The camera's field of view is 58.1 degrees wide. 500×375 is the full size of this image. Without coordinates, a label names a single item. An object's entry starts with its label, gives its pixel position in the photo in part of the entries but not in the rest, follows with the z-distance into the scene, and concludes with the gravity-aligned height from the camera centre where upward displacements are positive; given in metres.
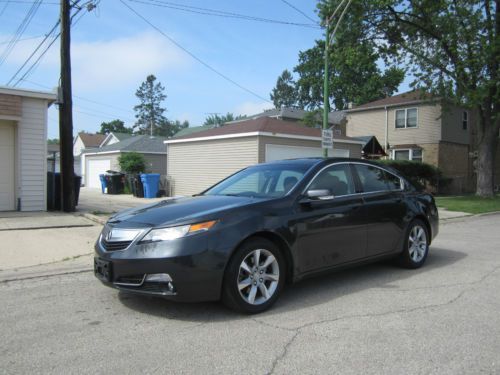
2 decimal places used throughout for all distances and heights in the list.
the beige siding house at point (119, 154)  29.81 +1.31
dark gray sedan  4.12 -0.59
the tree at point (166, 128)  96.38 +10.41
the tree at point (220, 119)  85.97 +11.43
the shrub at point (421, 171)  23.83 +0.48
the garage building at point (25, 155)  12.03 +0.49
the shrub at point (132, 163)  25.10 +0.69
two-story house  28.58 +3.14
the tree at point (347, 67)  21.98 +9.82
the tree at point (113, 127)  98.40 +10.49
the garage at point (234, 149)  18.12 +1.25
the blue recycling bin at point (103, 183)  24.51 -0.46
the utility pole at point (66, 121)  11.99 +1.43
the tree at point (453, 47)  20.42 +6.49
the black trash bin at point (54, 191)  12.70 -0.49
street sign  13.55 +1.21
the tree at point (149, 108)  94.88 +14.17
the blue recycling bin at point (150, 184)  20.81 -0.40
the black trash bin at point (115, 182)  24.09 -0.39
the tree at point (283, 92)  97.12 +18.84
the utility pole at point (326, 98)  14.91 +2.67
